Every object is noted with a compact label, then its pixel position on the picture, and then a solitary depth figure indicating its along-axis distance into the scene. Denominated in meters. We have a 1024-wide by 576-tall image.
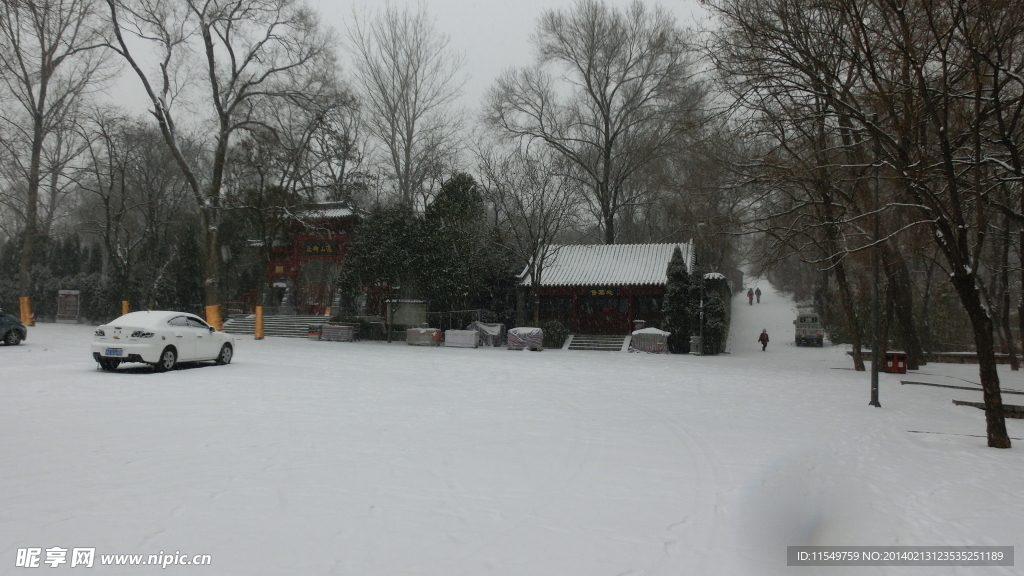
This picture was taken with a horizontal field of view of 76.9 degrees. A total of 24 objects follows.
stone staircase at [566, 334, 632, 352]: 29.16
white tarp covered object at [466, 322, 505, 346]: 28.75
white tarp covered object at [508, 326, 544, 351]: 27.02
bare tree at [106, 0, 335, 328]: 26.41
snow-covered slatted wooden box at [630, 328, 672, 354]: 27.16
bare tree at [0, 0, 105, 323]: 26.80
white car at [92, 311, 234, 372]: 13.85
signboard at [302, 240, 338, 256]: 35.25
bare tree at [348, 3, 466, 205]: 38.50
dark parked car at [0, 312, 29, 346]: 19.62
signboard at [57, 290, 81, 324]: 36.12
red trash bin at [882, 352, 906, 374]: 19.48
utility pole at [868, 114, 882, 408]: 11.87
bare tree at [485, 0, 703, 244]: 35.84
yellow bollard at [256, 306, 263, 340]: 28.19
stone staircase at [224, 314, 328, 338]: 32.06
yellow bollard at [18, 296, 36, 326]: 28.81
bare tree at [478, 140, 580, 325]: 29.64
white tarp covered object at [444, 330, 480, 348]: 27.72
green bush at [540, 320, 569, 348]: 29.42
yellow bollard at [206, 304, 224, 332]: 28.00
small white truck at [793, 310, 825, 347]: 35.69
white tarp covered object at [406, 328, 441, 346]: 28.42
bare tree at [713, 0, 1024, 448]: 8.21
